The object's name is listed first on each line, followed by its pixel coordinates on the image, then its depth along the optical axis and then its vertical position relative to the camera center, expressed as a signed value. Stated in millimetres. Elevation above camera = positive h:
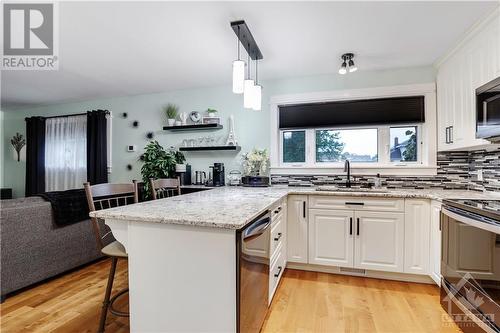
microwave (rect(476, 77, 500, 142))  1775 +403
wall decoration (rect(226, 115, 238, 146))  3535 +413
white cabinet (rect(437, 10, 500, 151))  1960 +767
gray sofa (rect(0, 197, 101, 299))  2082 -725
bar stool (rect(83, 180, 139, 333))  1640 -565
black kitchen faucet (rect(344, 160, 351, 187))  2970 -58
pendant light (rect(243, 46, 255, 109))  2043 +591
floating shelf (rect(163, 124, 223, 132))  3582 +555
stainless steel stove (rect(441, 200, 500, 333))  1447 -644
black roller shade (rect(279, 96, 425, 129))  2955 +653
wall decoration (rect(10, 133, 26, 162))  4961 +440
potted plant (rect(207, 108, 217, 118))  3585 +761
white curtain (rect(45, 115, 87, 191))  4543 +231
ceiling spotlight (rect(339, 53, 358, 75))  2518 +1095
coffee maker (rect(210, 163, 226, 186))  3492 -137
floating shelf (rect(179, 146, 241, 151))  3475 +241
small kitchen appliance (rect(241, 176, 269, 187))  3117 -197
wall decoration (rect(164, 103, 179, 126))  3803 +779
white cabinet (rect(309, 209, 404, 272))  2430 -736
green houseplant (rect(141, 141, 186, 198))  3553 +31
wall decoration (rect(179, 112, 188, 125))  3764 +707
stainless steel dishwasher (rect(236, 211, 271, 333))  1231 -608
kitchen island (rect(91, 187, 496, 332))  1230 -510
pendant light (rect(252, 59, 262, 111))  2098 +572
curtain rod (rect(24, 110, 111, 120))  4504 +918
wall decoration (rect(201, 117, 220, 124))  3578 +646
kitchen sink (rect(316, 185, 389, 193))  2578 -259
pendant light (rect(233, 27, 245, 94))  1871 +669
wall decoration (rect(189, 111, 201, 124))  3754 +721
